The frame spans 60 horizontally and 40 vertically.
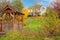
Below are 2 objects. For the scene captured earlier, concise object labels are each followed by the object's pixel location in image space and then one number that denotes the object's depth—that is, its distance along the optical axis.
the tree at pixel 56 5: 12.13
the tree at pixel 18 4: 14.88
